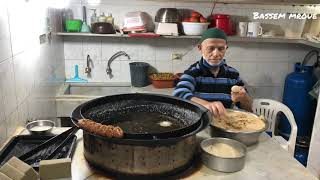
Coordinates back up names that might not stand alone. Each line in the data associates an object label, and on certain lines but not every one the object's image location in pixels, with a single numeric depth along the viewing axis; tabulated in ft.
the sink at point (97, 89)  10.59
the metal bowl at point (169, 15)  9.72
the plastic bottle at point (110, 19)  10.05
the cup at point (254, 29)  9.97
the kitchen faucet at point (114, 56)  10.74
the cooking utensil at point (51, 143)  4.07
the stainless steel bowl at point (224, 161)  3.97
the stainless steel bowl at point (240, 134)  4.62
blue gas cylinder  10.33
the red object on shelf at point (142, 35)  9.63
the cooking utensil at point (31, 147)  4.12
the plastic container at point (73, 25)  9.66
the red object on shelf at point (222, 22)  9.89
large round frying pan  4.20
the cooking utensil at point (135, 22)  9.75
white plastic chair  8.64
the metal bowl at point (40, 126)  5.01
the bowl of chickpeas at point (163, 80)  9.94
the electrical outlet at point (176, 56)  10.84
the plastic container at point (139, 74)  10.14
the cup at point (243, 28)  10.06
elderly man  6.59
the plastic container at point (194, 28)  9.62
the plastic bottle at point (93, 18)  10.07
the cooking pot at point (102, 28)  9.64
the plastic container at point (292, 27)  10.58
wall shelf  9.72
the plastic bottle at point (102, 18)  9.96
